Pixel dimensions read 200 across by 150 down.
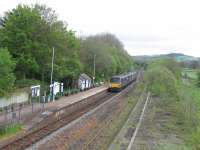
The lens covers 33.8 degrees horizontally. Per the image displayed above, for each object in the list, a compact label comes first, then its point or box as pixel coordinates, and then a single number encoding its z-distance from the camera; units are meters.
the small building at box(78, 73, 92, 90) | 51.75
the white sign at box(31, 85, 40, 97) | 32.91
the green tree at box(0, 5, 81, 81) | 37.03
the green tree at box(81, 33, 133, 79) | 67.81
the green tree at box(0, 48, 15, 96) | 24.17
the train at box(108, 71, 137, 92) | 54.50
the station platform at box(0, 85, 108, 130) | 24.20
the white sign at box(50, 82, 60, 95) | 37.29
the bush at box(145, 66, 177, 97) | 40.97
